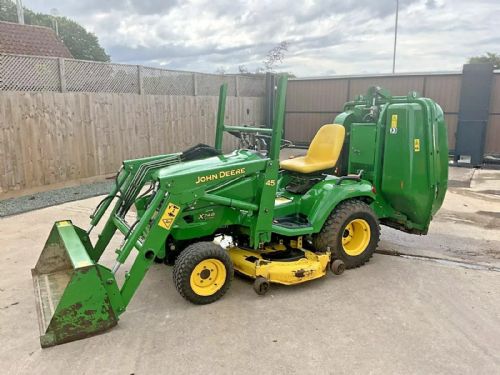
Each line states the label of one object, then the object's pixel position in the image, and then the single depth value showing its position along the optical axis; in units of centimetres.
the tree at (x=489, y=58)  3312
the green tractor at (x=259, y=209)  323
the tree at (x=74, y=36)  3466
